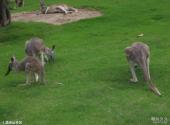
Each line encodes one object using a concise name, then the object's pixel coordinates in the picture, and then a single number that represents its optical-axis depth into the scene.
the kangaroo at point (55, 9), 28.20
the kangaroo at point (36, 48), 16.48
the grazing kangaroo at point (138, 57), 14.18
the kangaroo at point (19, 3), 29.67
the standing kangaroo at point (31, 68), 14.17
